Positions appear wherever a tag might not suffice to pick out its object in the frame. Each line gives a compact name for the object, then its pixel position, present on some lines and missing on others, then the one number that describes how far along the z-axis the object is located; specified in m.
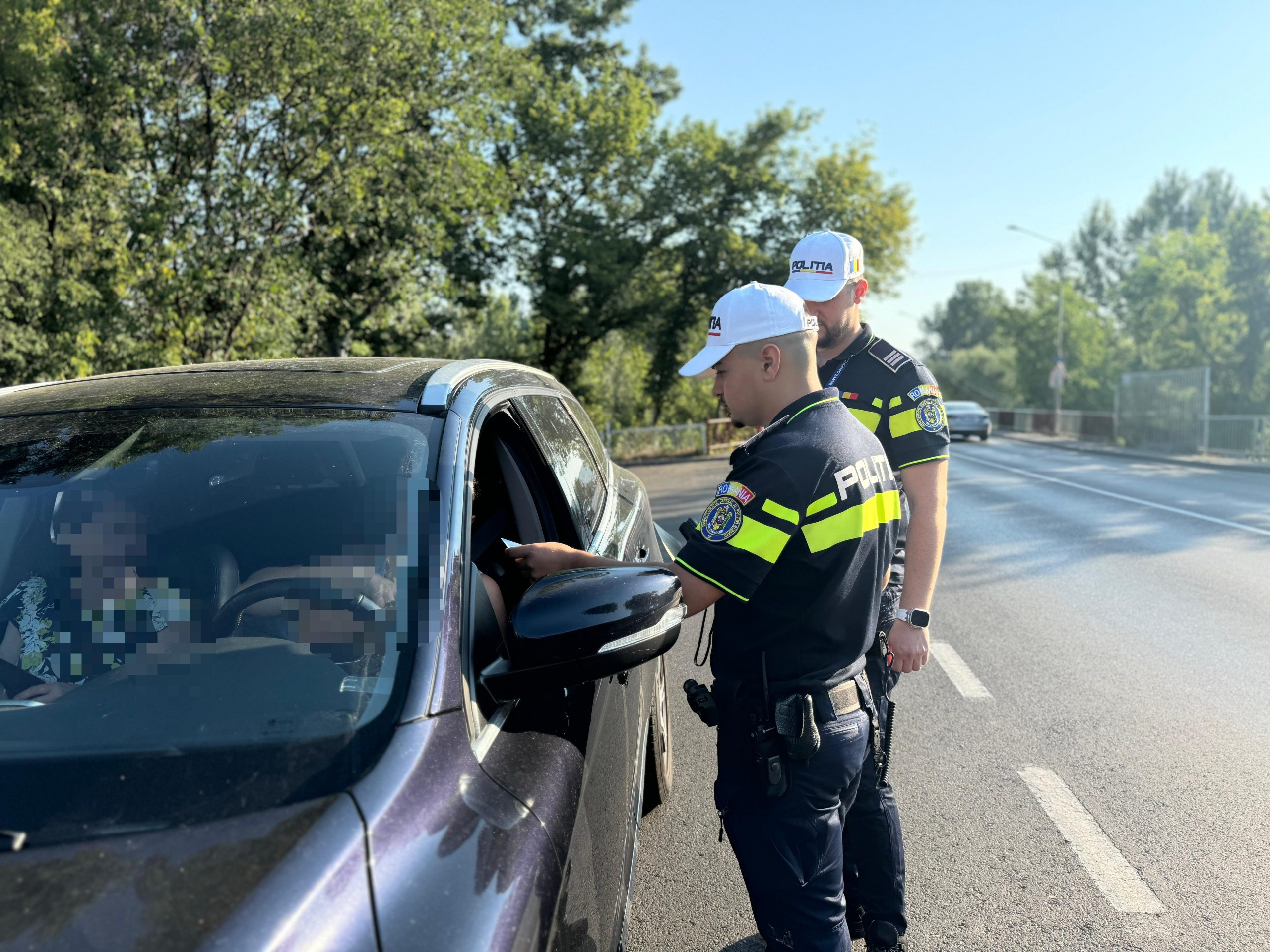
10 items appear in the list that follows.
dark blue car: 1.28
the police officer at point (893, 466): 2.86
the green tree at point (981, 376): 97.50
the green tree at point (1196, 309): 38.31
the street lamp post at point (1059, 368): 39.22
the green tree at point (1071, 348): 69.69
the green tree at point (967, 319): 133.38
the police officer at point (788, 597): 2.11
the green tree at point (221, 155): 11.80
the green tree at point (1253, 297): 40.06
